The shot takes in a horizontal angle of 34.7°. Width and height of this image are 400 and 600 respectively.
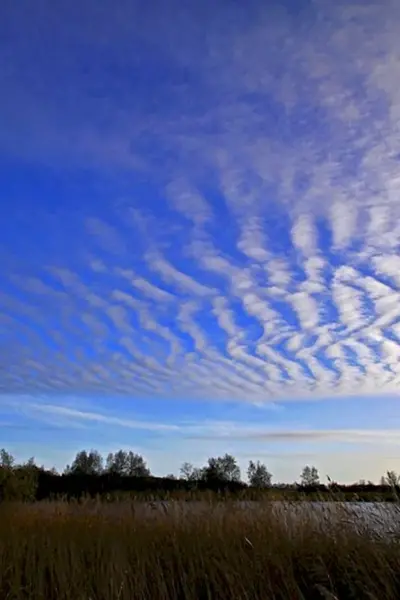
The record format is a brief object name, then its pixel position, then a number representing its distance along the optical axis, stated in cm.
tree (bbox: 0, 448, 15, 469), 2723
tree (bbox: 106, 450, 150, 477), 5218
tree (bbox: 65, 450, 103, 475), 4670
